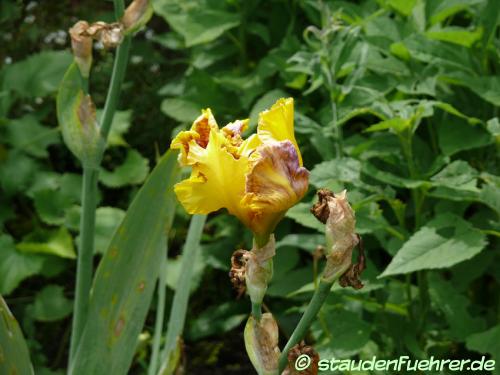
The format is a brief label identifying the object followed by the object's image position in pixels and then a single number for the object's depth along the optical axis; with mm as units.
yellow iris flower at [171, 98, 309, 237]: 879
